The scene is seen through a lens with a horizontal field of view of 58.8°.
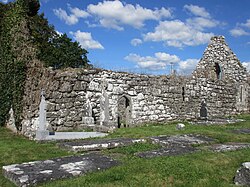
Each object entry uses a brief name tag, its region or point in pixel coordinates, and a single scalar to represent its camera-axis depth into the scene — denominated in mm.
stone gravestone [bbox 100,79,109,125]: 9826
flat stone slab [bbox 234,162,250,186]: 3844
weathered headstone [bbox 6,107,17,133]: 9939
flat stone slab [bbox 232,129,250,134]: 8501
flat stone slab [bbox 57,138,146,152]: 6008
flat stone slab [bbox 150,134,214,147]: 6515
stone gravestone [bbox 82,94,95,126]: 9739
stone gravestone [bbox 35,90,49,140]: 7791
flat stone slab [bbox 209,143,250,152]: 5956
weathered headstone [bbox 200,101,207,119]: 13503
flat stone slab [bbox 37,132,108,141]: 7659
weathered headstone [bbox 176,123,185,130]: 9471
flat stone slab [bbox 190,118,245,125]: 10971
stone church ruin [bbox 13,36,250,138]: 9241
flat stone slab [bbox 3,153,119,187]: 3824
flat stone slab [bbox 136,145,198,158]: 5379
